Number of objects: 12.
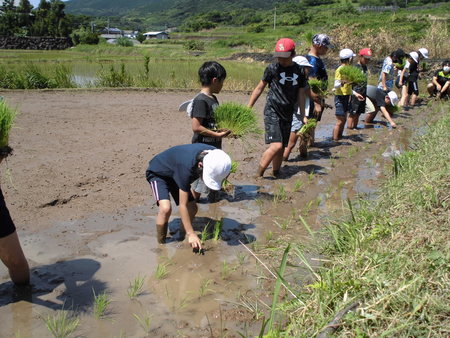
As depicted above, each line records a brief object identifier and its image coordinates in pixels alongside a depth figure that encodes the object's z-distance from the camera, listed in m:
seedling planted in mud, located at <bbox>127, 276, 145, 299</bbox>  3.04
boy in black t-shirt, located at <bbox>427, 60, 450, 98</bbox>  12.56
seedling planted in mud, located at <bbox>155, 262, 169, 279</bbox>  3.29
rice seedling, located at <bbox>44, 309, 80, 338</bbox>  2.60
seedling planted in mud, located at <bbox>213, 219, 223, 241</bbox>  3.91
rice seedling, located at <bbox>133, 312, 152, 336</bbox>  2.70
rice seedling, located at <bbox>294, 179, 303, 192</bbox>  5.28
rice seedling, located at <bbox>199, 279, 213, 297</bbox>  3.11
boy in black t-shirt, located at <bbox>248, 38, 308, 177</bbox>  5.26
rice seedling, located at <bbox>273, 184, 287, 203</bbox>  4.95
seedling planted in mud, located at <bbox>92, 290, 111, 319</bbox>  2.80
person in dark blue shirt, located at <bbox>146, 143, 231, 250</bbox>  3.21
